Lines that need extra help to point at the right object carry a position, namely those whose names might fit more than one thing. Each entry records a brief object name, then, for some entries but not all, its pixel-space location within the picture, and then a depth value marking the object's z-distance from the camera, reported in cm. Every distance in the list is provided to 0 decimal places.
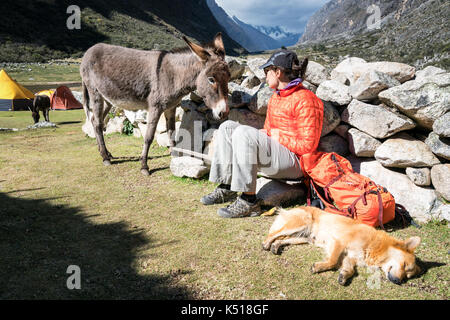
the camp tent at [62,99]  2056
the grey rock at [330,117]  511
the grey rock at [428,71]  515
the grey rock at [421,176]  437
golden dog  303
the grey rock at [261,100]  594
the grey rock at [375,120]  451
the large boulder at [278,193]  477
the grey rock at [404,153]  438
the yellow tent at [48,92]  2042
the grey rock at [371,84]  473
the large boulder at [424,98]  417
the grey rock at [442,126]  390
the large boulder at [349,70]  582
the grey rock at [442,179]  417
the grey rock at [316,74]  596
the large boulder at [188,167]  591
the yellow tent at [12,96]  1811
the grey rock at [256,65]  691
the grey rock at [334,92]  515
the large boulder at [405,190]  428
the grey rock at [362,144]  481
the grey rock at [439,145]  412
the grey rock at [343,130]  519
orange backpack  381
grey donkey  583
